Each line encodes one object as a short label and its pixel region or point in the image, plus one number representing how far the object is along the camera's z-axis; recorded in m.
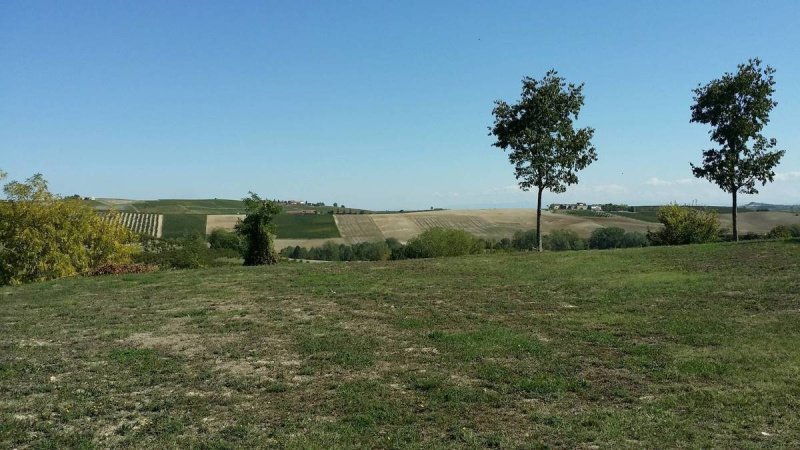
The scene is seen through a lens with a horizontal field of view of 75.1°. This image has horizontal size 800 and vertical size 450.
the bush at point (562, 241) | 94.75
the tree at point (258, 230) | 32.69
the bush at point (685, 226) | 52.38
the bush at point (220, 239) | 98.61
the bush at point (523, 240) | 97.56
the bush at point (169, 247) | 59.14
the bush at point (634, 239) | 89.39
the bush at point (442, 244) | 83.75
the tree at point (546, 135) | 34.66
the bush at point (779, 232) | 53.55
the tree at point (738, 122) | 34.06
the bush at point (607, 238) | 95.40
